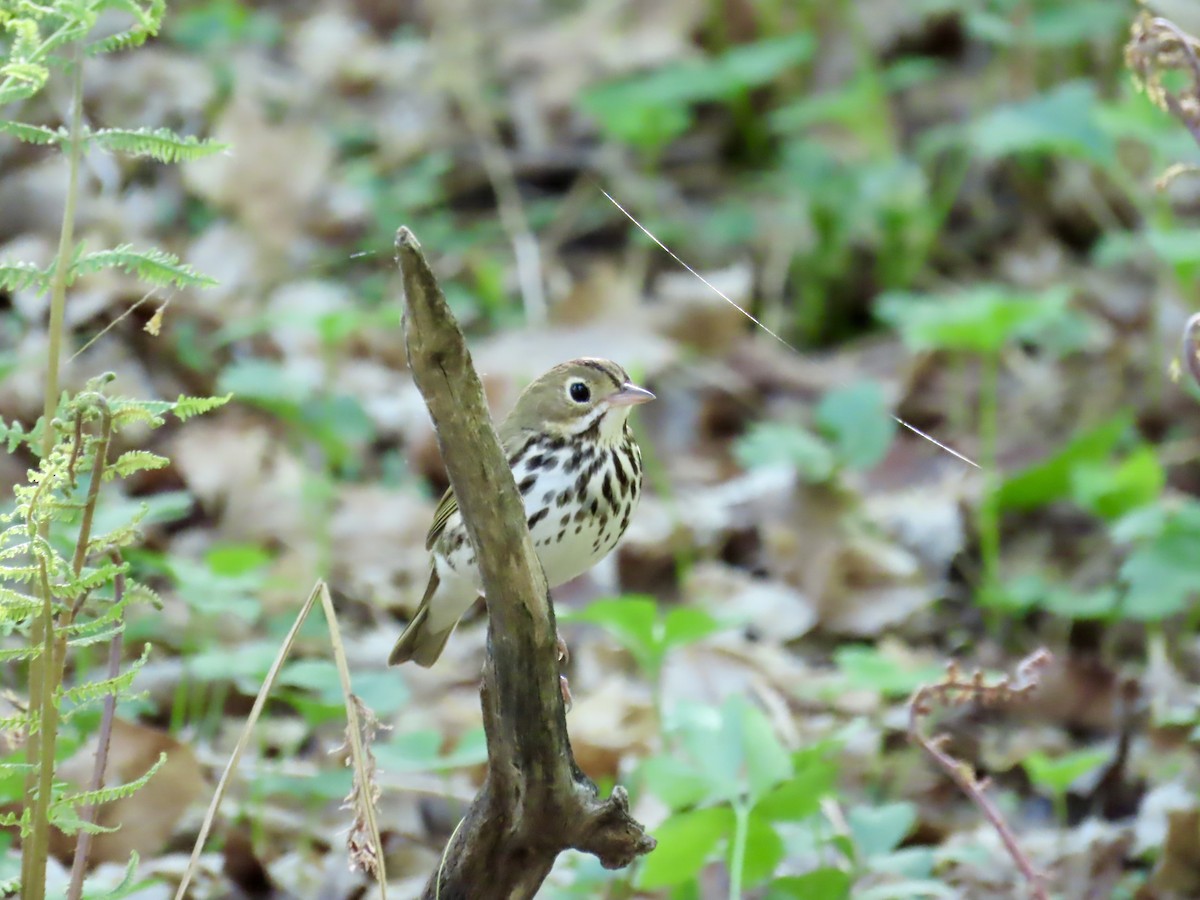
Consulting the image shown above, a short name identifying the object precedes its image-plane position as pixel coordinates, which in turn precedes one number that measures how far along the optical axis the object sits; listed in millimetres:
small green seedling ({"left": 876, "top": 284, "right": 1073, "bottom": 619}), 7891
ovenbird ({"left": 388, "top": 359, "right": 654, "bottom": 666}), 5062
